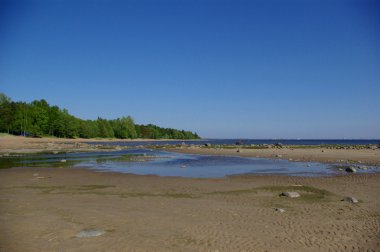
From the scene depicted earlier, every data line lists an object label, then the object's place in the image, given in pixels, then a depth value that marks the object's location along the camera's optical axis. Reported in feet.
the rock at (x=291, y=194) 57.00
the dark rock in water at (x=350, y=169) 96.09
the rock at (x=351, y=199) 51.53
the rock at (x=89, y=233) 33.58
